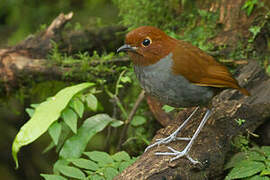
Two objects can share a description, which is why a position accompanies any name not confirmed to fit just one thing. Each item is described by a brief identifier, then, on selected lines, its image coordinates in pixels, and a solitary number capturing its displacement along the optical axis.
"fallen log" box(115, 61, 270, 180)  4.92
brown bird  5.36
